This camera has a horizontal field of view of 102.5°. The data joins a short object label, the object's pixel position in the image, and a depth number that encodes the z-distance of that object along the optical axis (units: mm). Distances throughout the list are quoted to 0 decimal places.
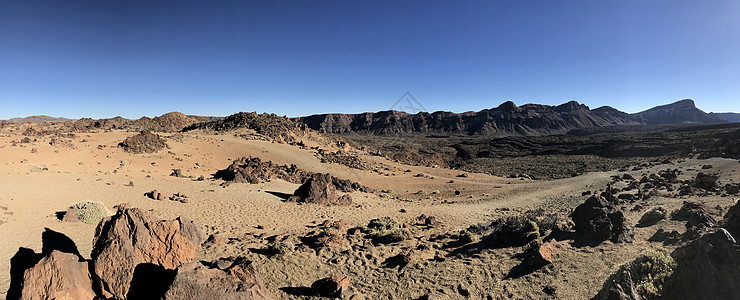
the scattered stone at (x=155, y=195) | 15251
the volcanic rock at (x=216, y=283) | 5059
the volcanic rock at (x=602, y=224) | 9148
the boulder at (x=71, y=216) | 11117
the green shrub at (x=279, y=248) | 9602
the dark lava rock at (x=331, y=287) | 7449
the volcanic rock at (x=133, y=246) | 5957
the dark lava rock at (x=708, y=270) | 4691
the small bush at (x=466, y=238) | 10723
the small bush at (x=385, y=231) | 11234
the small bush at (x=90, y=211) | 11383
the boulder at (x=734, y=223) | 6774
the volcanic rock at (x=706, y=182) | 15422
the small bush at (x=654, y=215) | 10320
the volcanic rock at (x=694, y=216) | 8641
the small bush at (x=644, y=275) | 5590
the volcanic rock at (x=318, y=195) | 17711
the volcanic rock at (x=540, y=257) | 8183
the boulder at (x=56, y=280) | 5043
